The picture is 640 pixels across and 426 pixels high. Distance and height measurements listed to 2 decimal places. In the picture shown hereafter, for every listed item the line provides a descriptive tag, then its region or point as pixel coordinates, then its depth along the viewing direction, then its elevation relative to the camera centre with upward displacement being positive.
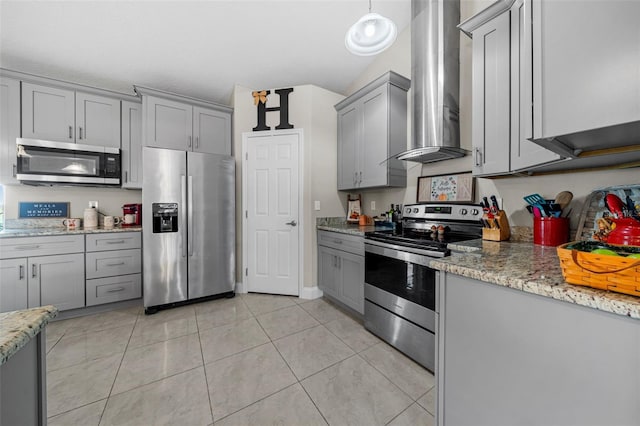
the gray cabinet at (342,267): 2.39 -0.61
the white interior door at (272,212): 3.12 +0.00
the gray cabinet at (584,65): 0.70 +0.47
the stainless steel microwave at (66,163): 2.56 +0.56
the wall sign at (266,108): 3.15 +1.40
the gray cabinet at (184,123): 2.91 +1.17
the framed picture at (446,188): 2.10 +0.23
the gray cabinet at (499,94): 1.43 +0.76
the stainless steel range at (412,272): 1.69 -0.48
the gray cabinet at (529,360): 0.65 -0.49
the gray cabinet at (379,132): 2.51 +0.90
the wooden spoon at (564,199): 1.51 +0.09
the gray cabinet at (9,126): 2.53 +0.92
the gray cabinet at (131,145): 3.08 +0.88
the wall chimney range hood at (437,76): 2.00 +1.17
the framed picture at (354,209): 3.24 +0.05
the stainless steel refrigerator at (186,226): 2.68 -0.16
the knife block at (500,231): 1.69 -0.13
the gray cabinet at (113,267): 2.64 -0.63
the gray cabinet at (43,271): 2.33 -0.61
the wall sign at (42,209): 2.82 +0.04
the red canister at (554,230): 1.47 -0.11
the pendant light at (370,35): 1.74 +1.34
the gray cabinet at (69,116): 2.63 +1.13
